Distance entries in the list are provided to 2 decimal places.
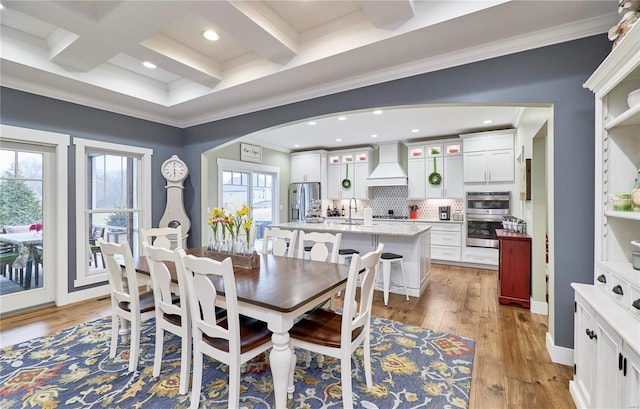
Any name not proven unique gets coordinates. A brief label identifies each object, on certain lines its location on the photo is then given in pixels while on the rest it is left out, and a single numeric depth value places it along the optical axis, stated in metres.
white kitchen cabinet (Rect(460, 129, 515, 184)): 5.32
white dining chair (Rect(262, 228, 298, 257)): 3.06
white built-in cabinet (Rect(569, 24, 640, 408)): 1.35
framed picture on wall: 6.23
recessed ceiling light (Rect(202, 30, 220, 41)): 2.63
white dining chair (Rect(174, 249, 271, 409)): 1.58
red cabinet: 3.43
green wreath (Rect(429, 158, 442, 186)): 6.14
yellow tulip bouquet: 2.55
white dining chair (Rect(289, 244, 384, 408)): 1.68
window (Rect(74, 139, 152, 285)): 3.68
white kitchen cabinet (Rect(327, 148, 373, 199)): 7.05
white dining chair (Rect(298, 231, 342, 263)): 2.73
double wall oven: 5.34
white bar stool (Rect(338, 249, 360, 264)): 3.92
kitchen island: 3.85
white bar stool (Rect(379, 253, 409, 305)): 3.62
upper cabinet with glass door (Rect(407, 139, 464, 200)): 5.98
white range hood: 6.52
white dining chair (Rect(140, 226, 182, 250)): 3.09
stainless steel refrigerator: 7.46
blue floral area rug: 1.86
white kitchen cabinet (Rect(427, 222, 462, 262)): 5.77
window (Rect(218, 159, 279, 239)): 5.98
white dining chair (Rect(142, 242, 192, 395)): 1.88
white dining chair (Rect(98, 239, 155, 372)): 2.11
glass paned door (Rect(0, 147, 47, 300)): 3.23
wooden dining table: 1.59
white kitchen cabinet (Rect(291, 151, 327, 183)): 7.42
